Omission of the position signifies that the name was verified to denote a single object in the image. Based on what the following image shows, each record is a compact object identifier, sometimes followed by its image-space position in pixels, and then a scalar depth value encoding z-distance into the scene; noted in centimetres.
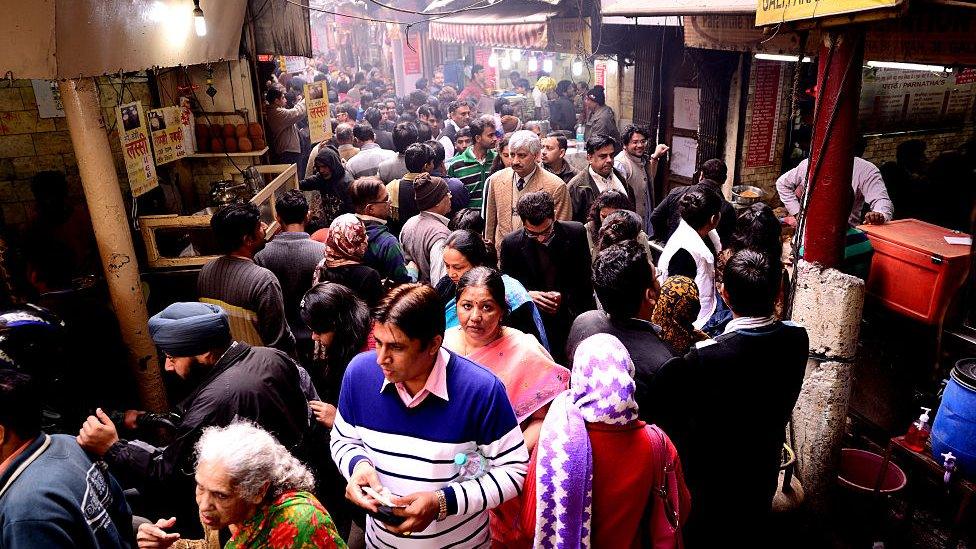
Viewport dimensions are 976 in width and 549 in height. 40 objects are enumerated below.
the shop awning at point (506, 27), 1104
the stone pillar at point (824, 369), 382
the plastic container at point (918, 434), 396
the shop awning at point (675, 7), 522
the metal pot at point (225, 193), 653
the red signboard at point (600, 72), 1414
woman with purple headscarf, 240
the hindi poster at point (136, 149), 487
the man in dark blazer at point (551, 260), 456
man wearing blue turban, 281
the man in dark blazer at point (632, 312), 305
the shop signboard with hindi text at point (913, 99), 821
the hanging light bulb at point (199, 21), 493
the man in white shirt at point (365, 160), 793
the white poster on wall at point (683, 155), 943
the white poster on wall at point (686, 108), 927
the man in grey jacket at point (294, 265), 475
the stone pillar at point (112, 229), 396
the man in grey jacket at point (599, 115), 1041
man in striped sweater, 241
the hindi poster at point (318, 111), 807
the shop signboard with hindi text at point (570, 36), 1030
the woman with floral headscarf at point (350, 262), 427
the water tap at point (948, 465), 361
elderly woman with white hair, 223
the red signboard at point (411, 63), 2438
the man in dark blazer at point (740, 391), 311
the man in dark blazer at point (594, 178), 609
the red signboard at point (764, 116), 836
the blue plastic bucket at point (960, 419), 348
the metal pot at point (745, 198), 788
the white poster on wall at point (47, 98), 626
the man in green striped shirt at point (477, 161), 746
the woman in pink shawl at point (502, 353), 301
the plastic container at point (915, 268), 412
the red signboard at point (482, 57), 2294
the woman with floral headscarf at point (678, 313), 361
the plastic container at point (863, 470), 407
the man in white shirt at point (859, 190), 600
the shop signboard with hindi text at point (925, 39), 412
